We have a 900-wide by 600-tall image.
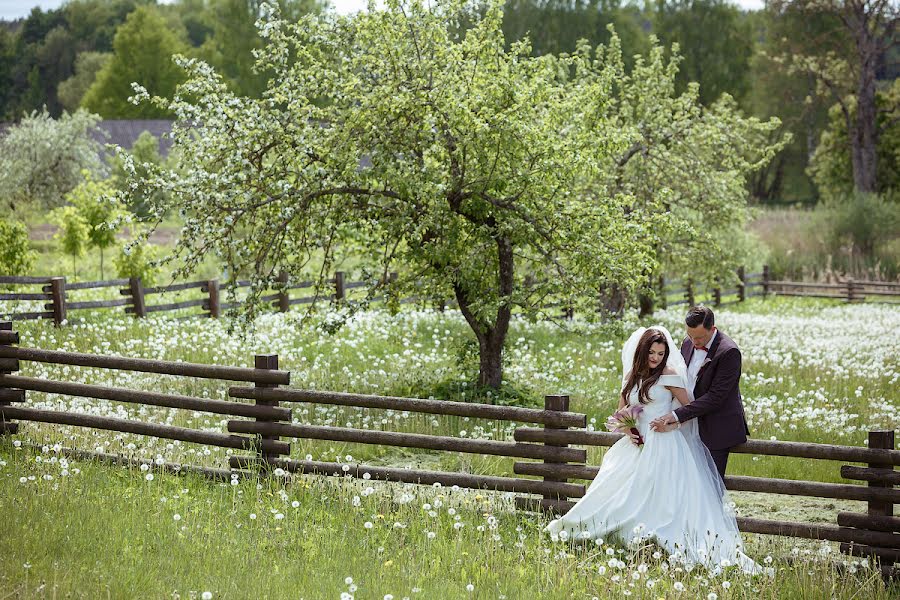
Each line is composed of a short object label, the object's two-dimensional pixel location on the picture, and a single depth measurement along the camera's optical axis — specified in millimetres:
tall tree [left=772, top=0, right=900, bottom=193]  47750
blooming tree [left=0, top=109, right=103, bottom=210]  46094
